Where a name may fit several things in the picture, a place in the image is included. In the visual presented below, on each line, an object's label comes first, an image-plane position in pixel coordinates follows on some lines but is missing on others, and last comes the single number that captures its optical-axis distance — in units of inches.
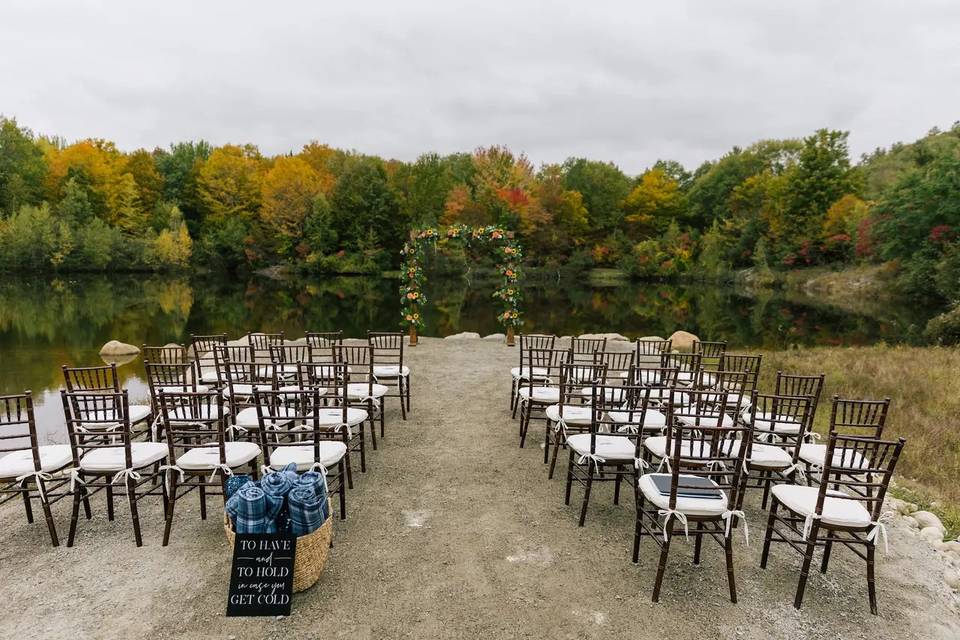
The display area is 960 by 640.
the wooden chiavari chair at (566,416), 215.0
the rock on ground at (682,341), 613.9
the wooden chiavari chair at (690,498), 142.3
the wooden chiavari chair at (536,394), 252.5
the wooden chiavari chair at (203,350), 269.5
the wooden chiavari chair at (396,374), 294.4
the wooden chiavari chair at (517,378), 284.5
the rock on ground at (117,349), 587.8
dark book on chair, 148.3
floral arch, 538.0
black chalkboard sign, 133.8
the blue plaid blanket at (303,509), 139.3
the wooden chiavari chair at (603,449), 179.2
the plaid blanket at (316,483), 147.4
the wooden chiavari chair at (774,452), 182.4
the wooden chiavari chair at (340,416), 198.4
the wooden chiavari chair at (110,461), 161.8
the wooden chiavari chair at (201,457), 166.1
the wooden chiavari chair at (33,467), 158.6
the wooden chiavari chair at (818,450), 158.7
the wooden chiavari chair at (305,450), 170.9
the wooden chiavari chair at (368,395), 246.6
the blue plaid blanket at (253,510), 136.6
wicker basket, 139.9
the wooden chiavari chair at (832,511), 139.4
